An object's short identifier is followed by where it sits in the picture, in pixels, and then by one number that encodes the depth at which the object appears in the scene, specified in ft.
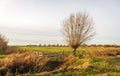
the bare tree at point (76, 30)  62.25
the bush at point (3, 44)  76.41
